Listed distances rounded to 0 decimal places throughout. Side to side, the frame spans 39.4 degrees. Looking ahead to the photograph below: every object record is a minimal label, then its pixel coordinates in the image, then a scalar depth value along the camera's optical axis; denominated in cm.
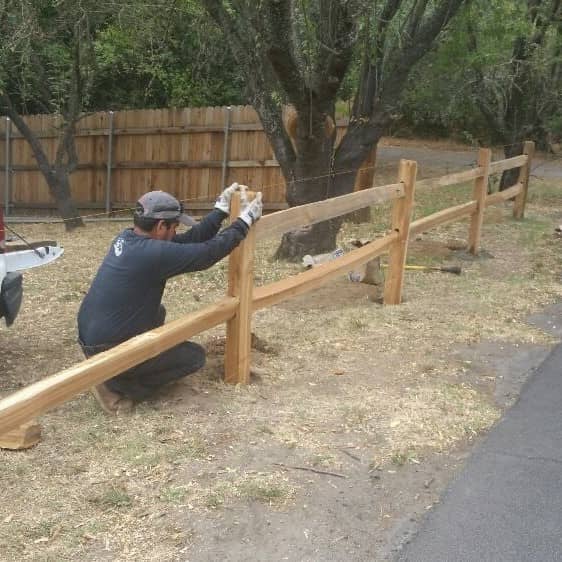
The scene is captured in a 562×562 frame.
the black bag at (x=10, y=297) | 490
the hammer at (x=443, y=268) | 874
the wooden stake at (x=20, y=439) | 397
